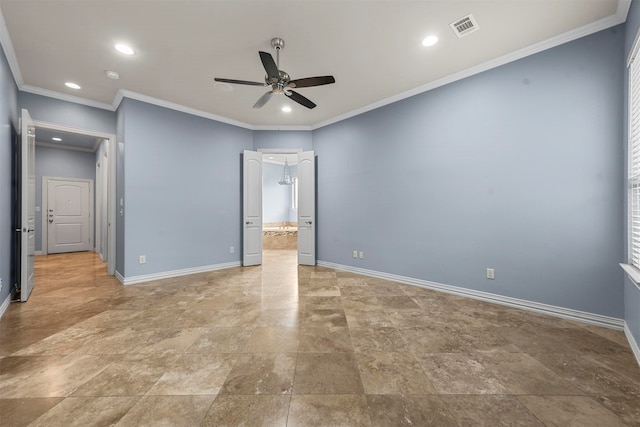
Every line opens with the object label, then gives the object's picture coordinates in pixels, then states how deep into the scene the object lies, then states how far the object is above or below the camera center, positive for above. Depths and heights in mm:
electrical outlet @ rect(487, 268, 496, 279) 3092 -744
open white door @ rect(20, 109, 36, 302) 3012 +72
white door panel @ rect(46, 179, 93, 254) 6648 -177
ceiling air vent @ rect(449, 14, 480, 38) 2447 +1842
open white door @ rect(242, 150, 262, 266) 5145 +52
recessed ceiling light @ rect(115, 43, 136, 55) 2807 +1807
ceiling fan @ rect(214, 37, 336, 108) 2566 +1376
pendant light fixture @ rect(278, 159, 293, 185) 8781 +1141
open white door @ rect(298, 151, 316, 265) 5211 +60
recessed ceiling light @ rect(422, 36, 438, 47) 2709 +1841
